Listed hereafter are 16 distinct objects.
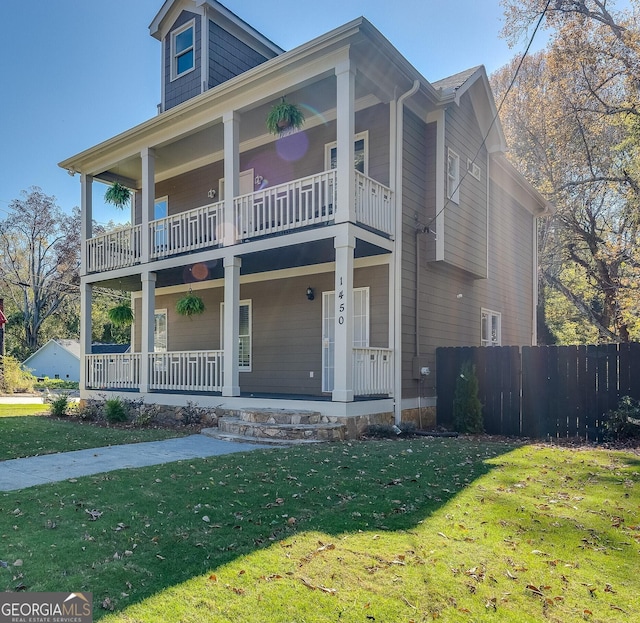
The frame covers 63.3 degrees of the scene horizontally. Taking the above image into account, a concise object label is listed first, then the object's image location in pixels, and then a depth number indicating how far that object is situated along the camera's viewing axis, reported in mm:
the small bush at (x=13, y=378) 21125
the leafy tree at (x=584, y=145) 15766
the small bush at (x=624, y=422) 8656
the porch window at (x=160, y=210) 14061
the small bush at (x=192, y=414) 10594
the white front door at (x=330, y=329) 10906
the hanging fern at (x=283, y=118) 9414
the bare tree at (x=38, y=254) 35531
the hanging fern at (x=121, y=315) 12883
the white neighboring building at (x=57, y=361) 32469
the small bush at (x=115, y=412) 11375
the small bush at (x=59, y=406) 12500
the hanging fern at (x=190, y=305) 11617
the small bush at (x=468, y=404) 9992
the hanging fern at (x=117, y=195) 12969
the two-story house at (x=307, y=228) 9180
